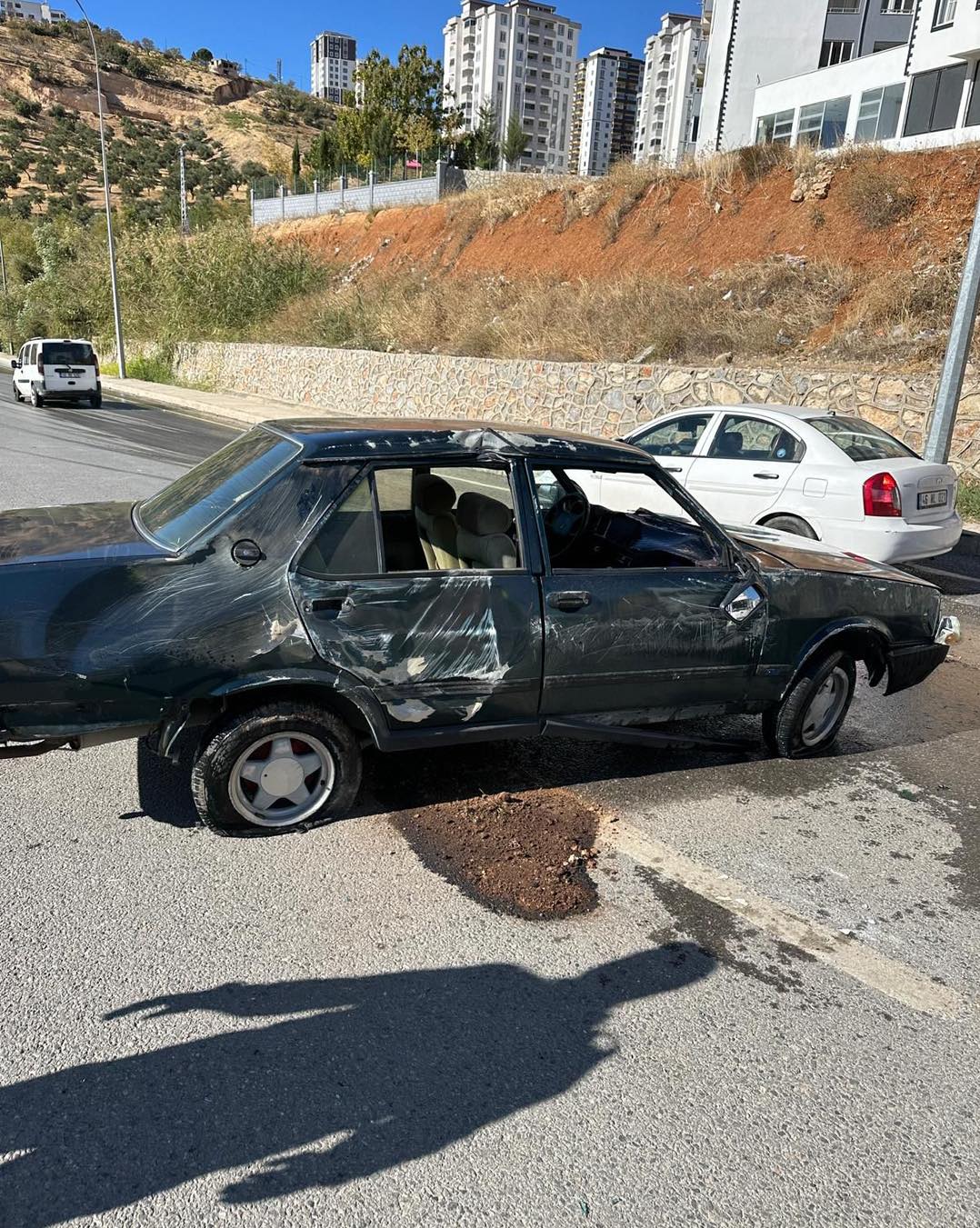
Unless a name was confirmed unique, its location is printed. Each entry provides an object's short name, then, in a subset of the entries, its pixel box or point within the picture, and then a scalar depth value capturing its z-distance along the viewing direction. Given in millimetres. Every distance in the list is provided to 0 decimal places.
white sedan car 7750
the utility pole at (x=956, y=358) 11016
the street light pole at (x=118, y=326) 33031
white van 23734
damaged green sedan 3328
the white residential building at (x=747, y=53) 48125
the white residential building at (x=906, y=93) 34188
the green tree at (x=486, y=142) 53594
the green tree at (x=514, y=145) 60375
